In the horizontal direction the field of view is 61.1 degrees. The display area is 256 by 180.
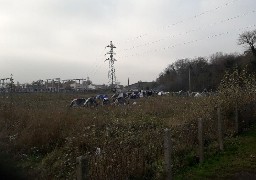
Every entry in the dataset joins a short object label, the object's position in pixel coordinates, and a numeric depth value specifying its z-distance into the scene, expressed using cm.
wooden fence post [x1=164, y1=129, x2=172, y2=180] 502
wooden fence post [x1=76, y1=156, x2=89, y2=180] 332
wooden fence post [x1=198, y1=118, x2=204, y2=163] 634
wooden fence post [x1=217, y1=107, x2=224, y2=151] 728
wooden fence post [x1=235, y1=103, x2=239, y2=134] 911
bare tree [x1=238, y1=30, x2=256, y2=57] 4544
